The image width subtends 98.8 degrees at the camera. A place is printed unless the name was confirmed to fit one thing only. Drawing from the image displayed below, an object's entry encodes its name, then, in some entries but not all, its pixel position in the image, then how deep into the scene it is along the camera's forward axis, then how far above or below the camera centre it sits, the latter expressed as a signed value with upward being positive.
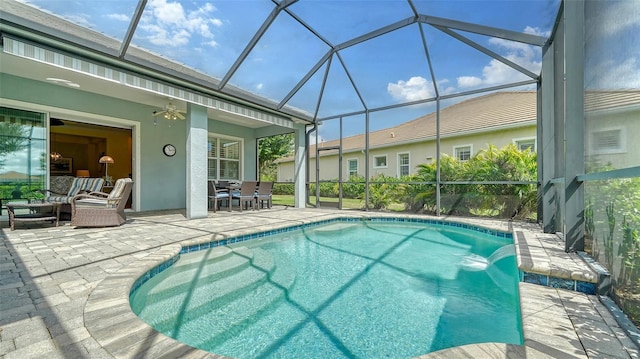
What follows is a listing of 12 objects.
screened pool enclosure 2.49 +2.03
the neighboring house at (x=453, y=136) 9.35 +1.76
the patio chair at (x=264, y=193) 8.82 -0.43
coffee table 4.74 -0.66
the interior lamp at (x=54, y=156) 9.80 +0.82
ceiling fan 6.52 +1.64
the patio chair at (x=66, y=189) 5.58 -0.22
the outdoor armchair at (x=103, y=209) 4.92 -0.54
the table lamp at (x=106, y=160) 8.97 +0.63
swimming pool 2.15 -1.25
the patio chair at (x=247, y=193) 8.13 -0.40
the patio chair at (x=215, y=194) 7.93 -0.44
